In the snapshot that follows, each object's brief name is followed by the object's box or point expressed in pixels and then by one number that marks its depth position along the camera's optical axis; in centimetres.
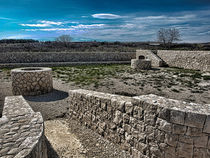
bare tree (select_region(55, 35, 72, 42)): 5909
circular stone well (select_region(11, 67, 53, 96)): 903
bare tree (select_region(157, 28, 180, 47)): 4762
